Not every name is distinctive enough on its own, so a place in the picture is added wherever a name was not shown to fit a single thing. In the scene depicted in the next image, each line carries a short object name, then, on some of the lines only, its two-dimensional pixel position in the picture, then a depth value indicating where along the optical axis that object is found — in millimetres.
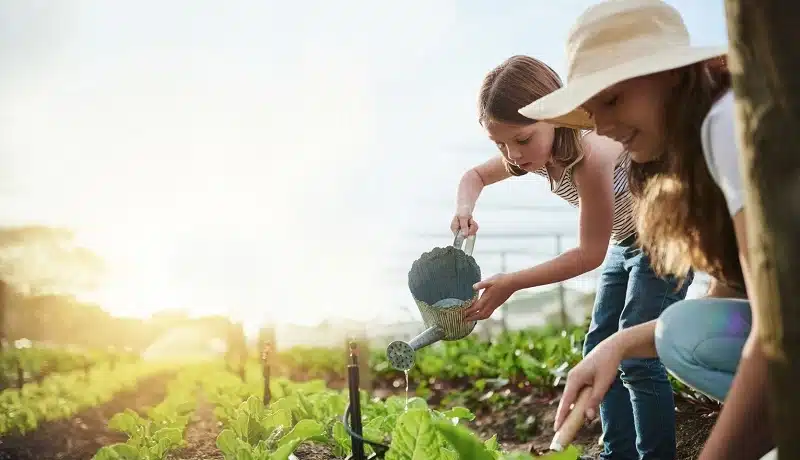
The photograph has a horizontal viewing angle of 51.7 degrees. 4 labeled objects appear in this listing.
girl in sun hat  1531
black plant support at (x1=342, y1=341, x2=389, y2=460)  2023
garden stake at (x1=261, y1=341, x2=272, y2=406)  3736
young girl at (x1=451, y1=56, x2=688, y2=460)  2316
